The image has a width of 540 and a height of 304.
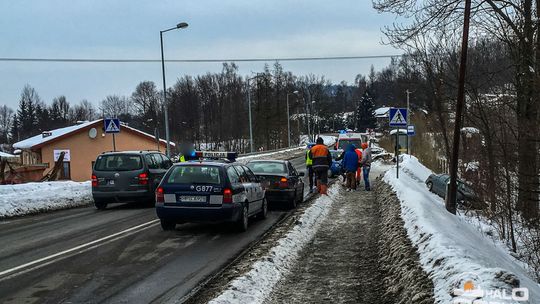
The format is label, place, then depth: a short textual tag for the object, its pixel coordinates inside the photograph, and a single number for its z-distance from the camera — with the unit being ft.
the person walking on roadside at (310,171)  66.03
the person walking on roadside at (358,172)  71.75
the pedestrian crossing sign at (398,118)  59.21
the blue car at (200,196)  34.35
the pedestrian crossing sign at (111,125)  65.46
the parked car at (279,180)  48.60
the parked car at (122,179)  50.24
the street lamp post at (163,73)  99.33
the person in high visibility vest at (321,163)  57.41
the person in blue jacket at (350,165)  63.98
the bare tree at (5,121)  435.04
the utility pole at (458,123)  45.88
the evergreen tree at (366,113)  368.48
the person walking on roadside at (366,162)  66.18
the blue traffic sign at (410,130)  112.89
